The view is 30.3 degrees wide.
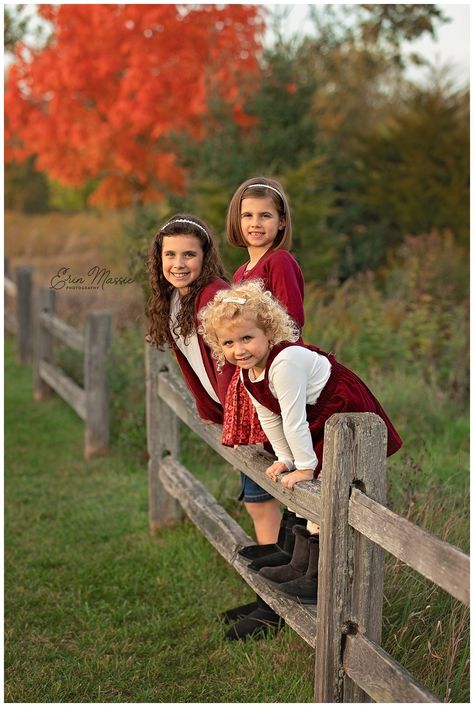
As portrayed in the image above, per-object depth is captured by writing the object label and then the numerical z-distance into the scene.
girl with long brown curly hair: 3.85
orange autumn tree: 12.47
